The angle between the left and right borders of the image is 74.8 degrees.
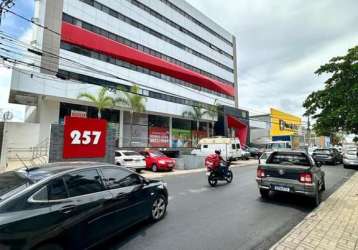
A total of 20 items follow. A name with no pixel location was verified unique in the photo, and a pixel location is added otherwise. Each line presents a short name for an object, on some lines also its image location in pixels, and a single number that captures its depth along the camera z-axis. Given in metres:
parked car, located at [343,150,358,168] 18.52
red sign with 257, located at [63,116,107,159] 12.39
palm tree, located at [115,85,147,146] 23.53
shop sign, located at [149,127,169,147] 29.88
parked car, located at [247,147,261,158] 32.44
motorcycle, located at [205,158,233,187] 11.05
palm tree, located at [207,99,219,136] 34.32
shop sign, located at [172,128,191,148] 33.00
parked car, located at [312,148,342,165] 21.97
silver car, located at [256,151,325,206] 7.02
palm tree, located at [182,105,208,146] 31.87
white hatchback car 15.41
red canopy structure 39.18
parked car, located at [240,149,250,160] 27.86
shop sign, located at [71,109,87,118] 13.04
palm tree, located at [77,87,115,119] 21.08
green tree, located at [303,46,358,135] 16.91
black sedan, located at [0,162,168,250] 2.95
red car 17.08
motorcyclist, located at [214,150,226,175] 11.03
